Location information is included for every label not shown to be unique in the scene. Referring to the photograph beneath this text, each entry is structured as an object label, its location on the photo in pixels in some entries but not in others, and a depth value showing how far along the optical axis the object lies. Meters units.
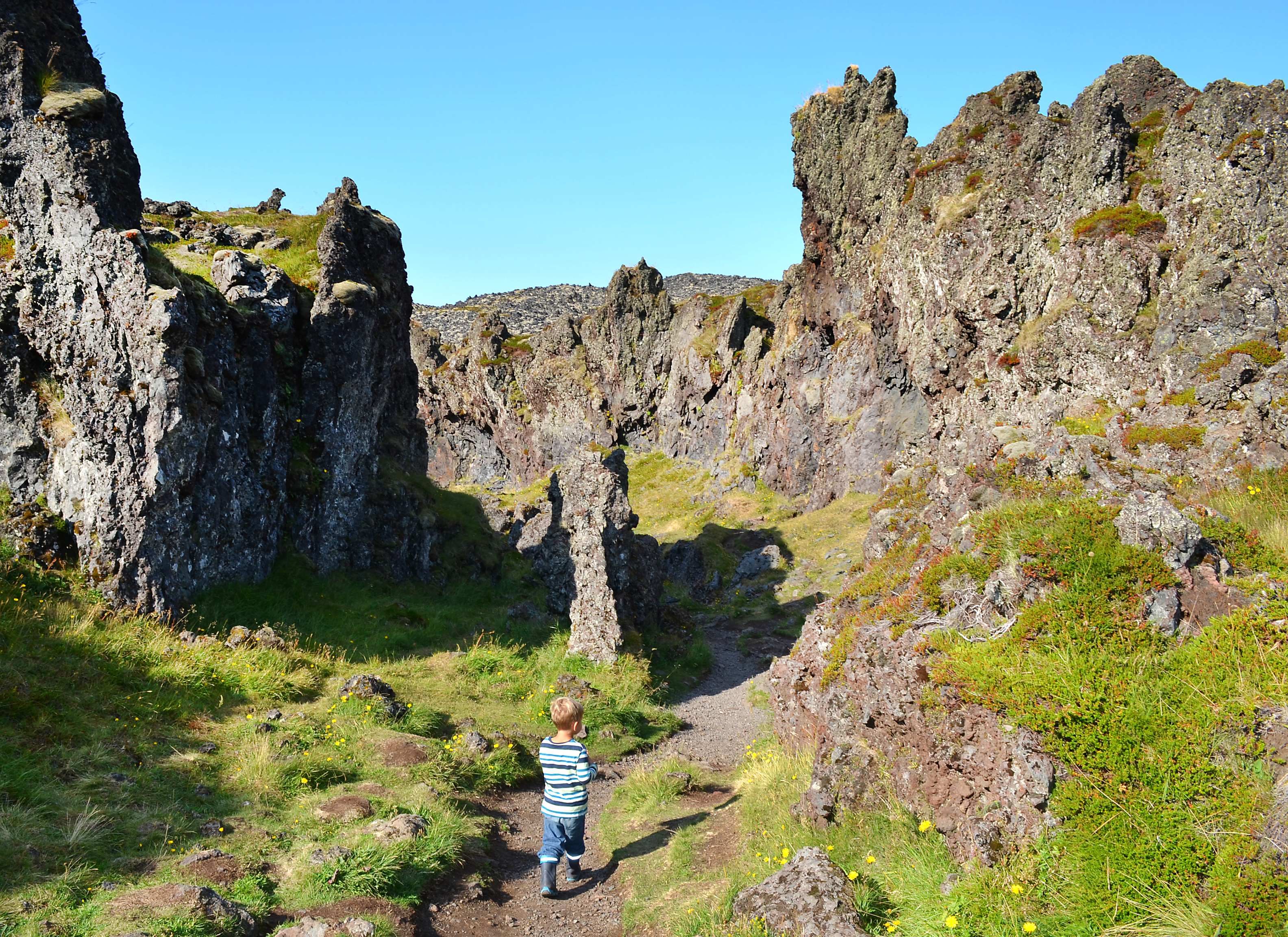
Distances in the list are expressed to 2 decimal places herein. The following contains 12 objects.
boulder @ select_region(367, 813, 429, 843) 8.51
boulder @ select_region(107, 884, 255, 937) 6.35
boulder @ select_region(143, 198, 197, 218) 29.72
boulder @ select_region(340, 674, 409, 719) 13.38
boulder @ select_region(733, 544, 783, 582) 38.41
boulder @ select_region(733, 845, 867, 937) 5.62
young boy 8.35
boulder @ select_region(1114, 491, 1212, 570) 6.51
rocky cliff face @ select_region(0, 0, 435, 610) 16.17
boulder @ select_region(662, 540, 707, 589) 39.84
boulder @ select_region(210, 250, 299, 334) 22.31
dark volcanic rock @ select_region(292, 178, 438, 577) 23.28
